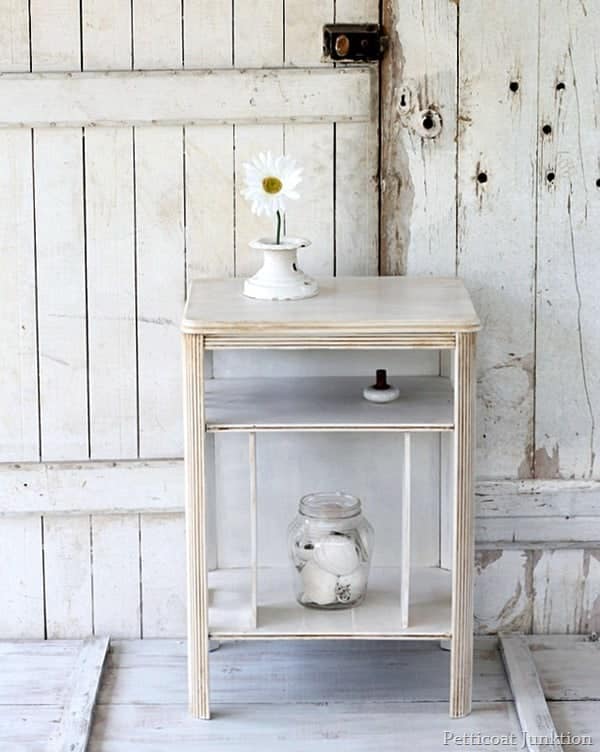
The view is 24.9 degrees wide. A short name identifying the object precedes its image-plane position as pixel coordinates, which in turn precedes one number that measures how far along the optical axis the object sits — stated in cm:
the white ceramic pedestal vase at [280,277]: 262
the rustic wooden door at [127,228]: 281
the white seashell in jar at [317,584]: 269
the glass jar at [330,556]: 268
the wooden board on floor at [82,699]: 255
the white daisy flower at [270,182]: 262
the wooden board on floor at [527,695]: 256
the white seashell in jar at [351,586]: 269
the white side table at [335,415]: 248
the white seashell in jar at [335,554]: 268
